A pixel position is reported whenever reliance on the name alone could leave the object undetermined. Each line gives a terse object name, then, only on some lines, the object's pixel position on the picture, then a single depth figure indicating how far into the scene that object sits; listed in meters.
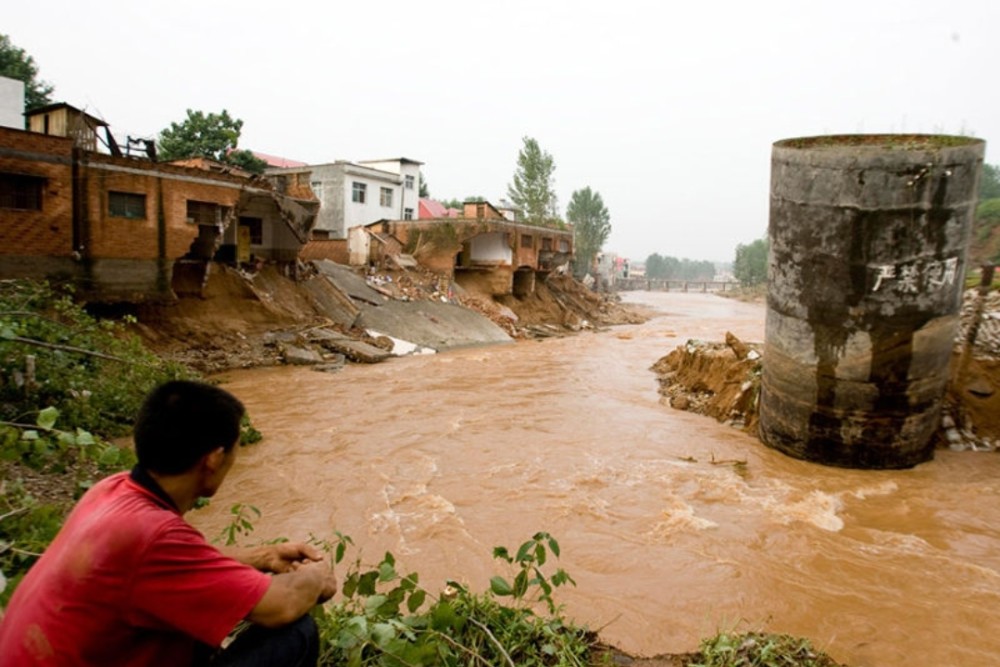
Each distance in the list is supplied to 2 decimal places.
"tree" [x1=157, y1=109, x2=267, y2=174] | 31.77
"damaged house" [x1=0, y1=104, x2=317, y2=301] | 12.86
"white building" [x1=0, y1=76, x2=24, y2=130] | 19.08
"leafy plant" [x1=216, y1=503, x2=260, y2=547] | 3.72
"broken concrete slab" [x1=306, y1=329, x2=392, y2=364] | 18.27
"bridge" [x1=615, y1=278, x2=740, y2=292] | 89.36
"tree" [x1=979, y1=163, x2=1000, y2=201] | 58.34
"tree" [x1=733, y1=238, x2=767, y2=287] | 81.44
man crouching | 1.82
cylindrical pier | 7.75
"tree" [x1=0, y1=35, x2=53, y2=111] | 27.20
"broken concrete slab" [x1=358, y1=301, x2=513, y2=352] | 21.70
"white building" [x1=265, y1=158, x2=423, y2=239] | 33.50
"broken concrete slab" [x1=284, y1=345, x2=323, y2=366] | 17.09
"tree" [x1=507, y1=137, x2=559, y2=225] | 53.59
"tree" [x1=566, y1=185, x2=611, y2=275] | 64.69
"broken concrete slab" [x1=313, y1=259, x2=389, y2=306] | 23.00
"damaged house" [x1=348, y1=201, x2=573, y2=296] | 28.64
